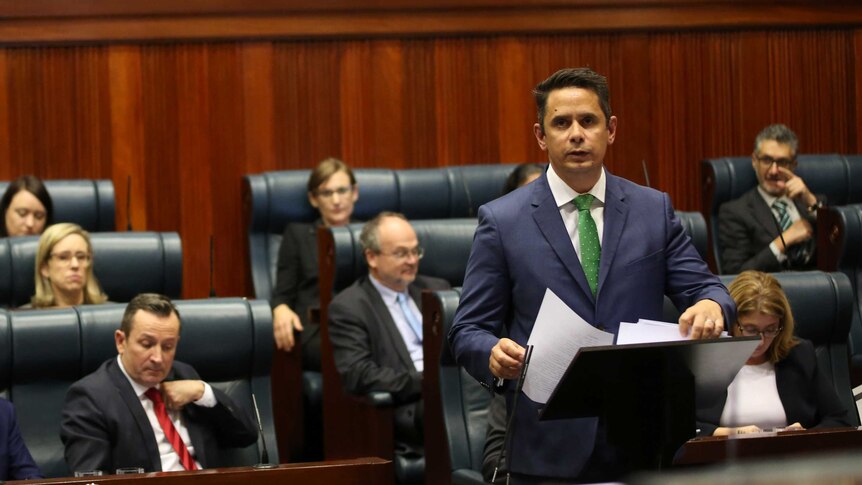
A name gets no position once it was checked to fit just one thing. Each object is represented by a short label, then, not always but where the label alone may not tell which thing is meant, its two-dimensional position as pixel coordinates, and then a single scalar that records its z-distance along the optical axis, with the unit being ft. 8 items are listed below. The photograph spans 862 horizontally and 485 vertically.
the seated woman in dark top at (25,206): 36.58
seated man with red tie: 31.74
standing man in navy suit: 28.60
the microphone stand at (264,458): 30.19
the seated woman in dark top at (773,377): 32.23
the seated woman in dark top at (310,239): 37.43
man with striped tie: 37.43
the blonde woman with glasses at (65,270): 34.67
